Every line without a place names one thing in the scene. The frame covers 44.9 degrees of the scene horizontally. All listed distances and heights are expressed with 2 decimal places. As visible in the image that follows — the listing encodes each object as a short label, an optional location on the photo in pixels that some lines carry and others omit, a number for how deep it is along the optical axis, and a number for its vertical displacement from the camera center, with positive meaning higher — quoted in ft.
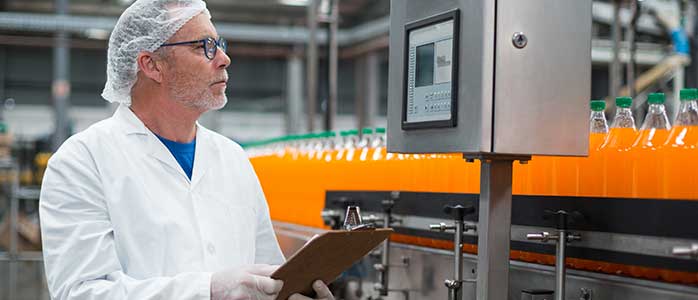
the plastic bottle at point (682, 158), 4.75 -0.02
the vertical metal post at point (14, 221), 27.68 -2.76
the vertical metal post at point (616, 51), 14.28 +1.75
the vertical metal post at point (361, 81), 29.48 +2.33
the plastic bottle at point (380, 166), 8.49 -0.20
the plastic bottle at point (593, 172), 5.32 -0.12
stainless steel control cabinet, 4.71 +0.42
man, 5.77 -0.36
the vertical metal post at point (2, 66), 40.63 +3.42
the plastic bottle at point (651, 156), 4.95 -0.02
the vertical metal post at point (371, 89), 31.04 +2.18
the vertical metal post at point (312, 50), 15.02 +1.69
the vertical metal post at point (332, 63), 14.79 +1.44
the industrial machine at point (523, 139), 4.65 +0.06
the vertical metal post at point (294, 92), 35.88 +2.32
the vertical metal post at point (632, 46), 13.42 +1.73
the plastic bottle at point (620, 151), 5.15 +0.01
